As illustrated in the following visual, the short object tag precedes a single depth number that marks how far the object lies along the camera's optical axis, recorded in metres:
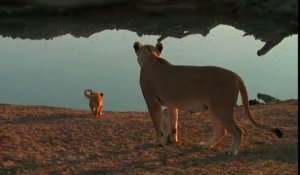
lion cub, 16.94
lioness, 12.13
